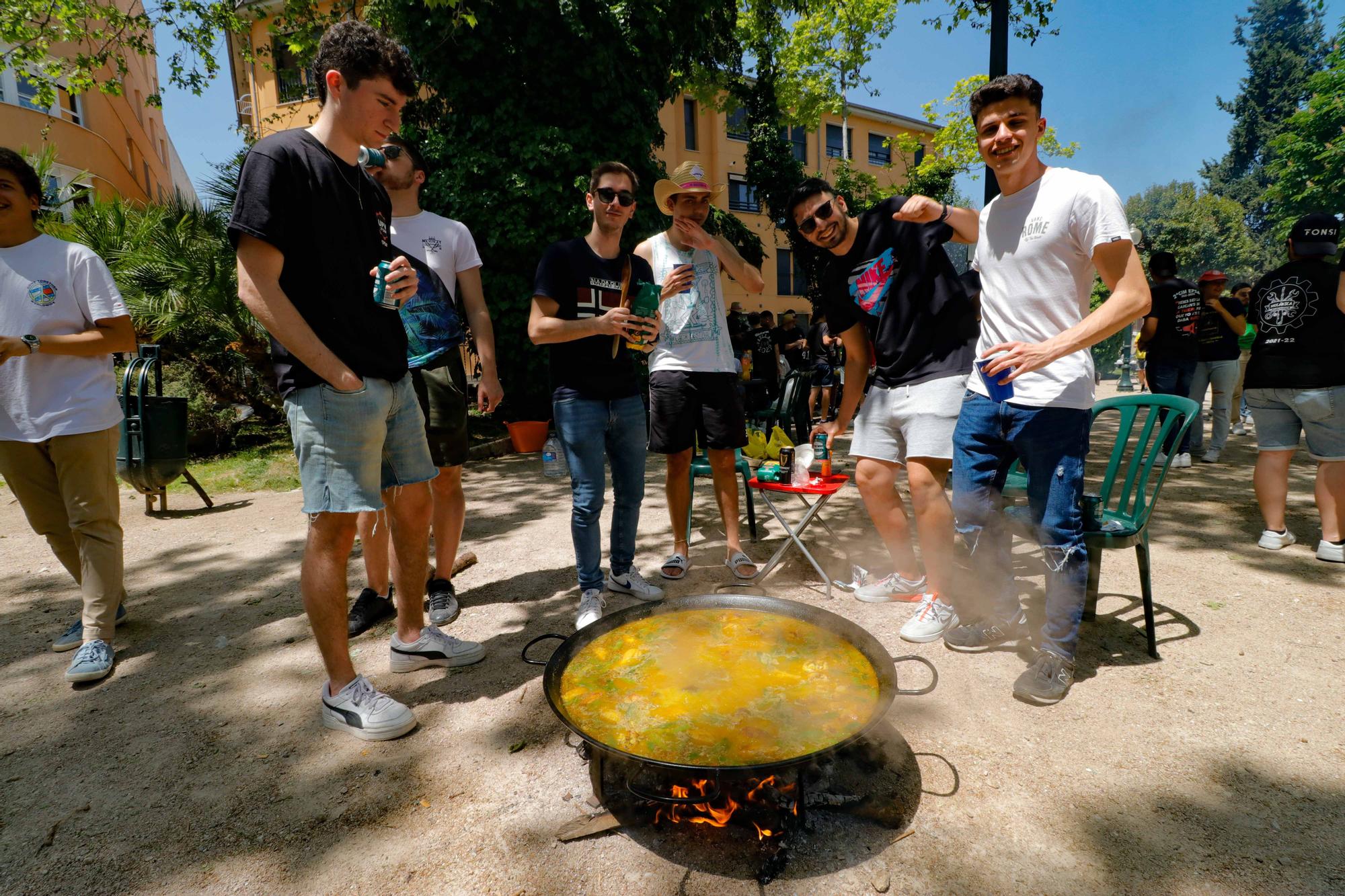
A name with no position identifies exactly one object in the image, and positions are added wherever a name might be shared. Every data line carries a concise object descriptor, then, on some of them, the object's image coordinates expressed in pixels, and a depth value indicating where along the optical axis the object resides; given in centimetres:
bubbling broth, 180
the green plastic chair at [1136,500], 280
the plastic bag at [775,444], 473
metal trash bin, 499
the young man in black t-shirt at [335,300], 195
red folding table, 359
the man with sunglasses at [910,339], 299
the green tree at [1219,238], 5244
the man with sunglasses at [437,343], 315
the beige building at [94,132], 1319
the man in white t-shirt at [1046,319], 227
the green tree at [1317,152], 2677
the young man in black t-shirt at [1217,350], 648
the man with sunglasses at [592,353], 311
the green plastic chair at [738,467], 442
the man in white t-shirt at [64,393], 276
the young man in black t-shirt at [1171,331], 631
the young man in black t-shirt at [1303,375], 378
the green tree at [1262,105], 5581
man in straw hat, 349
